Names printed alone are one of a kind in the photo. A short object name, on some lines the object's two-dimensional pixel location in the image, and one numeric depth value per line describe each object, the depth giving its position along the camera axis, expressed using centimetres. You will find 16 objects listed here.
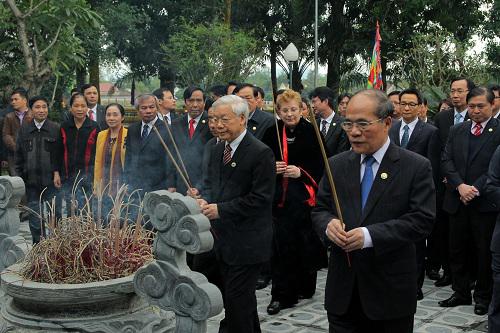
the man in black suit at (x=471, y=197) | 564
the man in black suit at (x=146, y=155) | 627
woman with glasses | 570
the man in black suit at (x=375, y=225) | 308
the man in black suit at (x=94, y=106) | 879
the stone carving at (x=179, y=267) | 288
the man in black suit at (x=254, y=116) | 686
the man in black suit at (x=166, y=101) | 768
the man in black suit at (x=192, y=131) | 661
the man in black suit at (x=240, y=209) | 415
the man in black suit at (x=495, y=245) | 427
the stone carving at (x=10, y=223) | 377
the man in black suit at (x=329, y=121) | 697
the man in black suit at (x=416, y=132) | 630
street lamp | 2045
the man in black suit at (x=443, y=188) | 664
